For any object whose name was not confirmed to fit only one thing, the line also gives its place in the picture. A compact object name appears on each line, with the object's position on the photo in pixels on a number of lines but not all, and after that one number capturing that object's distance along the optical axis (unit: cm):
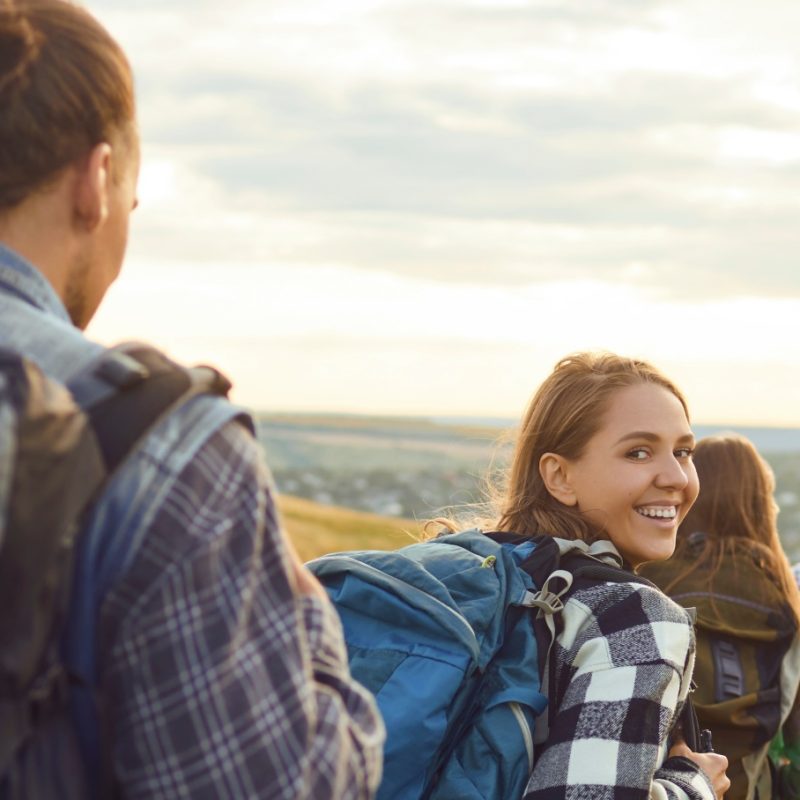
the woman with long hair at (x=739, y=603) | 582
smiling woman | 337
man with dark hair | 189
